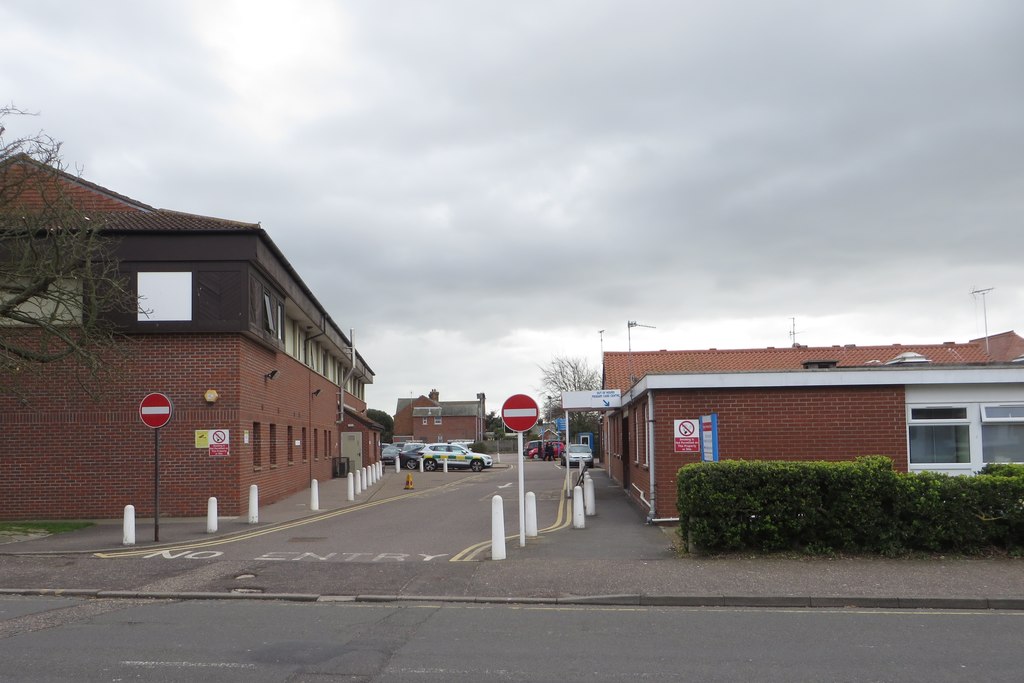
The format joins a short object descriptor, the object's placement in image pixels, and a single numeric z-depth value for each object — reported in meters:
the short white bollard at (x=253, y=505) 18.19
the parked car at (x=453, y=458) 51.56
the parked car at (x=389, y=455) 60.66
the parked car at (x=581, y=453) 48.18
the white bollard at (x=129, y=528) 15.05
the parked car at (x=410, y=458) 52.41
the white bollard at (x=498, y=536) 12.73
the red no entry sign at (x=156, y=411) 15.19
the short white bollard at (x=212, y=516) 16.86
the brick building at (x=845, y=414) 16.39
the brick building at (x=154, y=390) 19.39
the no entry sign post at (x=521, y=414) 13.98
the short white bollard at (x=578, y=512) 16.50
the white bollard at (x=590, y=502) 19.16
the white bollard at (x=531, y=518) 14.82
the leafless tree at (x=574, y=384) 86.38
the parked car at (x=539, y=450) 70.09
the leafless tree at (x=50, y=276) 15.84
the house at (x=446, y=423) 104.88
